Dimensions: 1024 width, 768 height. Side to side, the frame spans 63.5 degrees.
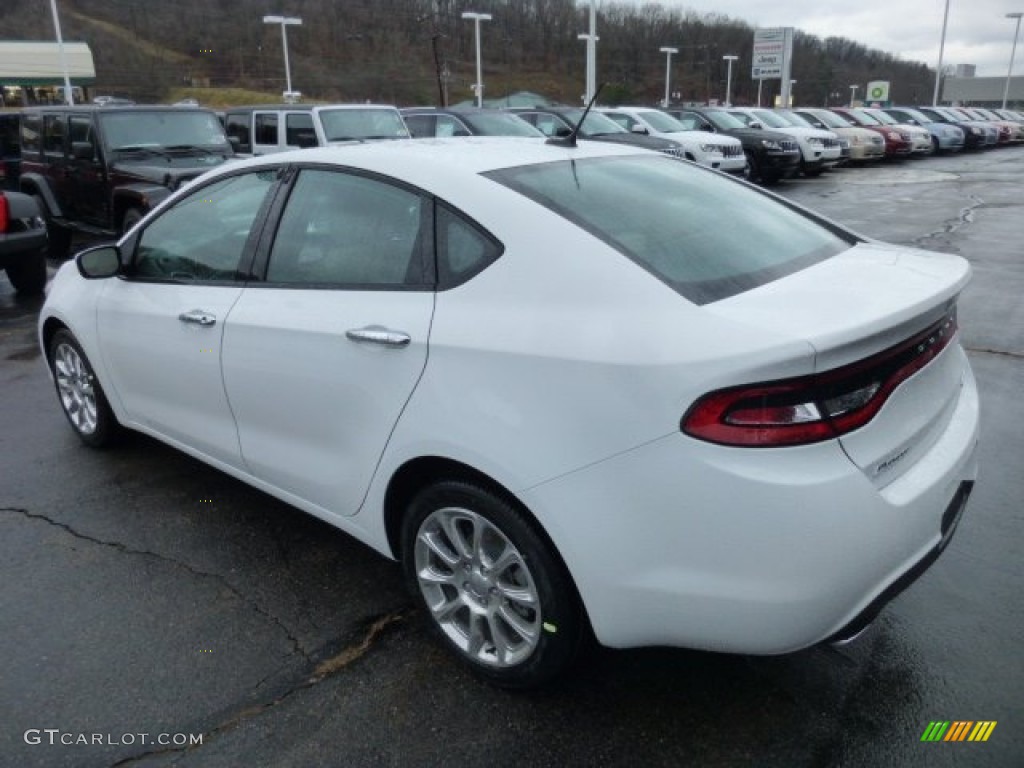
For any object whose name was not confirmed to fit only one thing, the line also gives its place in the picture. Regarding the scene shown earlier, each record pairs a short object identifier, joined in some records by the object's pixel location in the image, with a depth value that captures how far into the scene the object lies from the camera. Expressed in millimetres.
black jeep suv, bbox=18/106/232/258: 9461
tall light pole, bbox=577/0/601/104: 28775
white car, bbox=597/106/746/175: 16000
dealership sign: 60675
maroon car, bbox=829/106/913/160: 25625
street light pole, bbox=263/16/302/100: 40256
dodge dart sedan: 1982
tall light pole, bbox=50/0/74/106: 34688
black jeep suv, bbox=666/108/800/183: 18375
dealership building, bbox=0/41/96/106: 68375
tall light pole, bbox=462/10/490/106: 38938
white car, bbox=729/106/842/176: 19688
